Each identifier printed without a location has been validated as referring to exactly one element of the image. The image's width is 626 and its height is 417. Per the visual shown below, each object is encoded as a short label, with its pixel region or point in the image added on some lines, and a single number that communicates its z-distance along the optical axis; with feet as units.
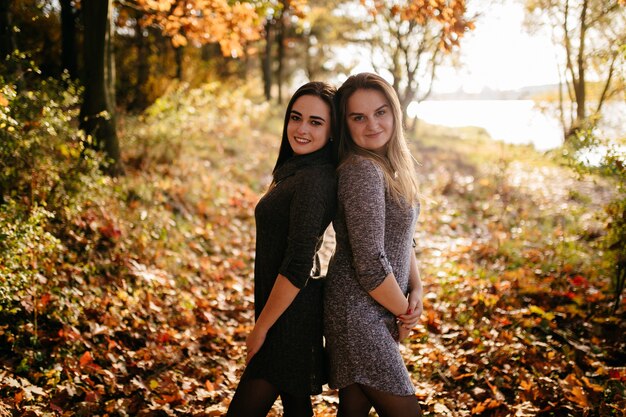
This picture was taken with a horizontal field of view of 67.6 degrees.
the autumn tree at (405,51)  45.83
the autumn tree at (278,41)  60.09
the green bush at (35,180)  11.83
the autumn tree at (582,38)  26.84
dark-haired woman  7.47
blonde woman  7.45
